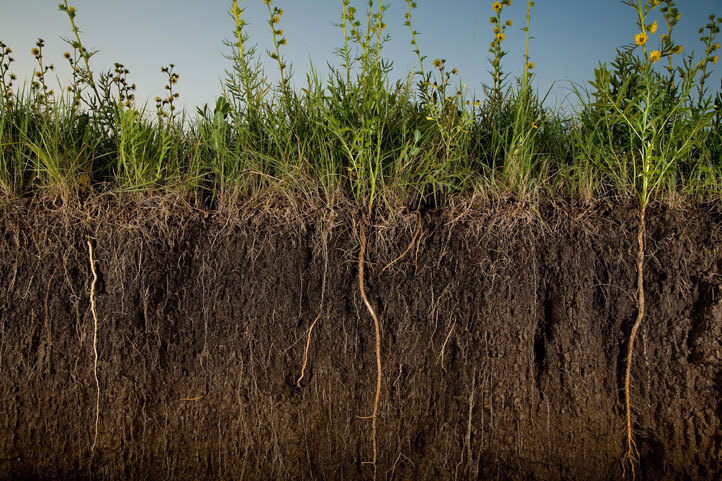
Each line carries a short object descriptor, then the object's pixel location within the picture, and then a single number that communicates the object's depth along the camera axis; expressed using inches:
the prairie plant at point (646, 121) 71.6
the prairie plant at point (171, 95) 91.1
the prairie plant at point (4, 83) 87.0
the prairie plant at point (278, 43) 78.7
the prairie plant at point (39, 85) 91.6
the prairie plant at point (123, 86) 89.7
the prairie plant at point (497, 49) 79.0
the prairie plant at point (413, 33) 76.2
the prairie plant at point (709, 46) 79.4
